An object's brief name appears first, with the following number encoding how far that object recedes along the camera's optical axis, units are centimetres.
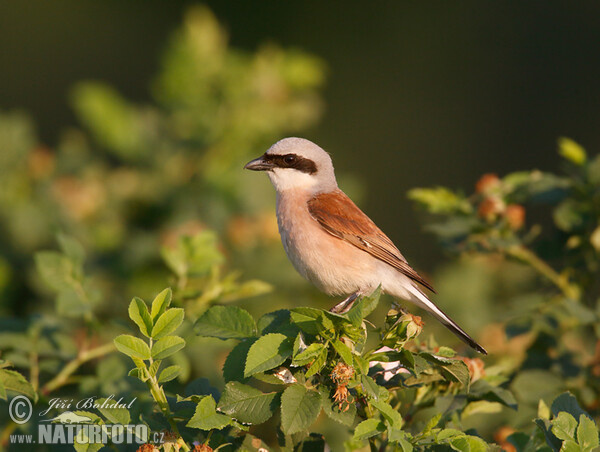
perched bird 525
